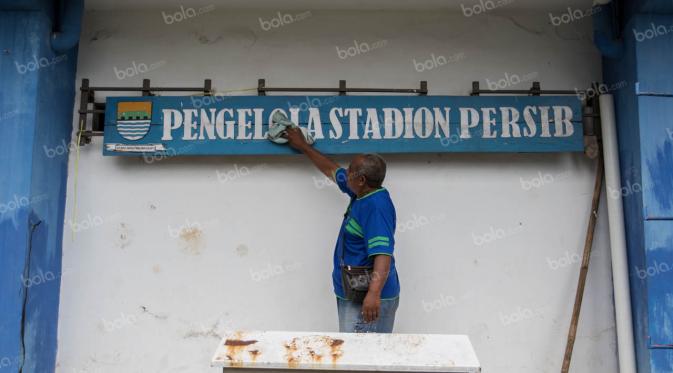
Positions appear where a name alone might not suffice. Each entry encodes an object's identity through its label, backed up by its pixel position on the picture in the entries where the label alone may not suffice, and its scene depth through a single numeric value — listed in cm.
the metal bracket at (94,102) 341
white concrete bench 186
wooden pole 324
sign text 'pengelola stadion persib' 332
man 268
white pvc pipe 314
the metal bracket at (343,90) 343
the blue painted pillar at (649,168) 298
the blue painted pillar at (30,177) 297
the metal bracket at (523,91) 344
